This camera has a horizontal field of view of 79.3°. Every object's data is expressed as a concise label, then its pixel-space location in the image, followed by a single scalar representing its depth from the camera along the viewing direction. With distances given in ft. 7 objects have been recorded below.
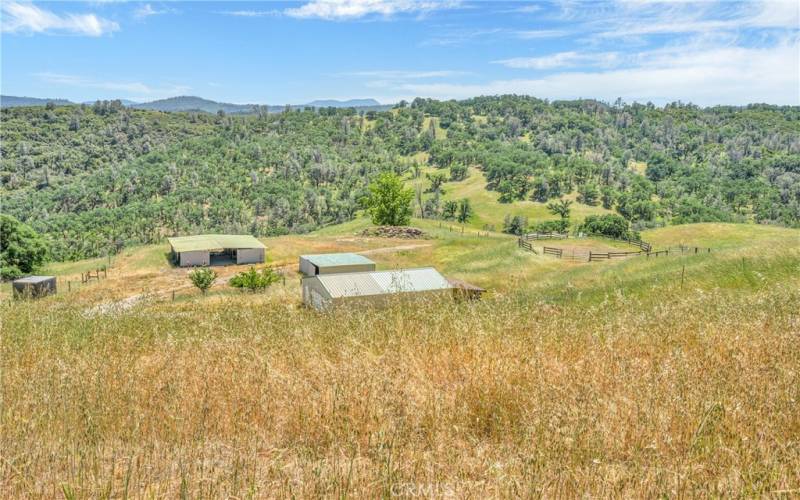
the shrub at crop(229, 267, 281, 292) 125.80
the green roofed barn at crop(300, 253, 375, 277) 141.79
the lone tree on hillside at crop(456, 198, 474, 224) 447.42
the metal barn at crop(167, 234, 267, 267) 179.22
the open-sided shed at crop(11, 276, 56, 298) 122.95
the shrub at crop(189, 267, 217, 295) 130.11
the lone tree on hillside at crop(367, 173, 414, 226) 247.50
